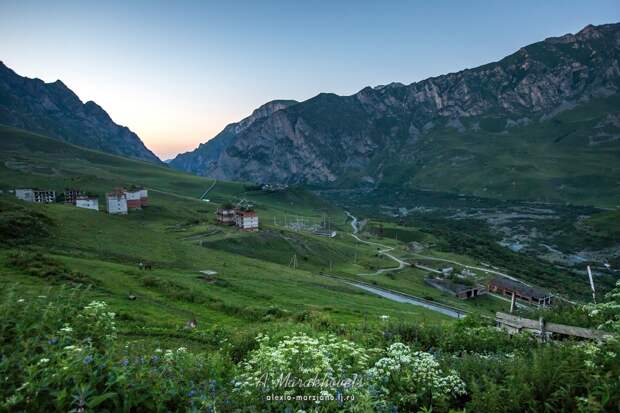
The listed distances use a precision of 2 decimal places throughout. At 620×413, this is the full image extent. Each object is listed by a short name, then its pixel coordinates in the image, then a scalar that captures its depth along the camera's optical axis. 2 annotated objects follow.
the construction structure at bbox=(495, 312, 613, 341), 11.81
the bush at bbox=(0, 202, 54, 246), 46.41
